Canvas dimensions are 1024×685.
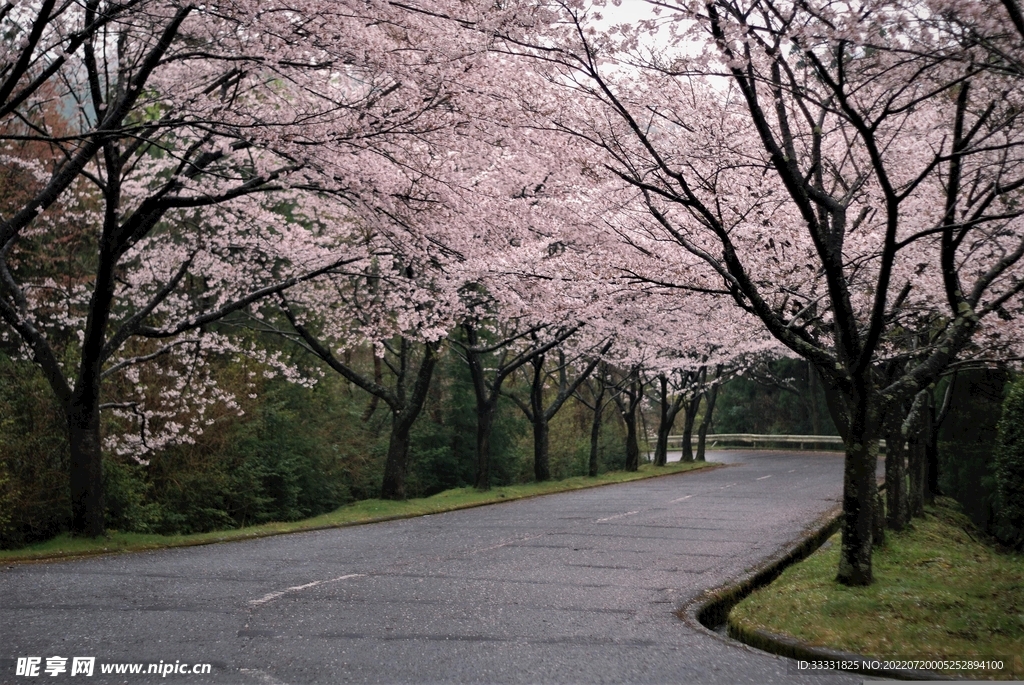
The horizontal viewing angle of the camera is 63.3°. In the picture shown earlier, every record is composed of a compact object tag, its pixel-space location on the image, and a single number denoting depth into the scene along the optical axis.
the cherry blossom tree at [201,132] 9.31
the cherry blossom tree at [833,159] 7.61
